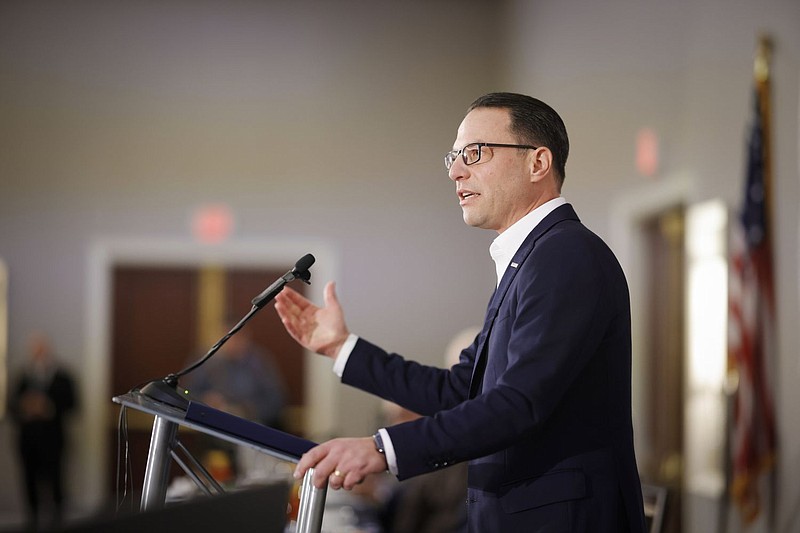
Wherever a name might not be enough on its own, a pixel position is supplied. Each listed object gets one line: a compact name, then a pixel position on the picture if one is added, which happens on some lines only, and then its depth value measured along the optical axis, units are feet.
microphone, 12.12
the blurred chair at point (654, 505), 16.92
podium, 10.16
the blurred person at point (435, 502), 24.61
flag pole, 27.48
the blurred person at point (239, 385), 52.65
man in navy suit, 10.34
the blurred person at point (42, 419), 54.54
